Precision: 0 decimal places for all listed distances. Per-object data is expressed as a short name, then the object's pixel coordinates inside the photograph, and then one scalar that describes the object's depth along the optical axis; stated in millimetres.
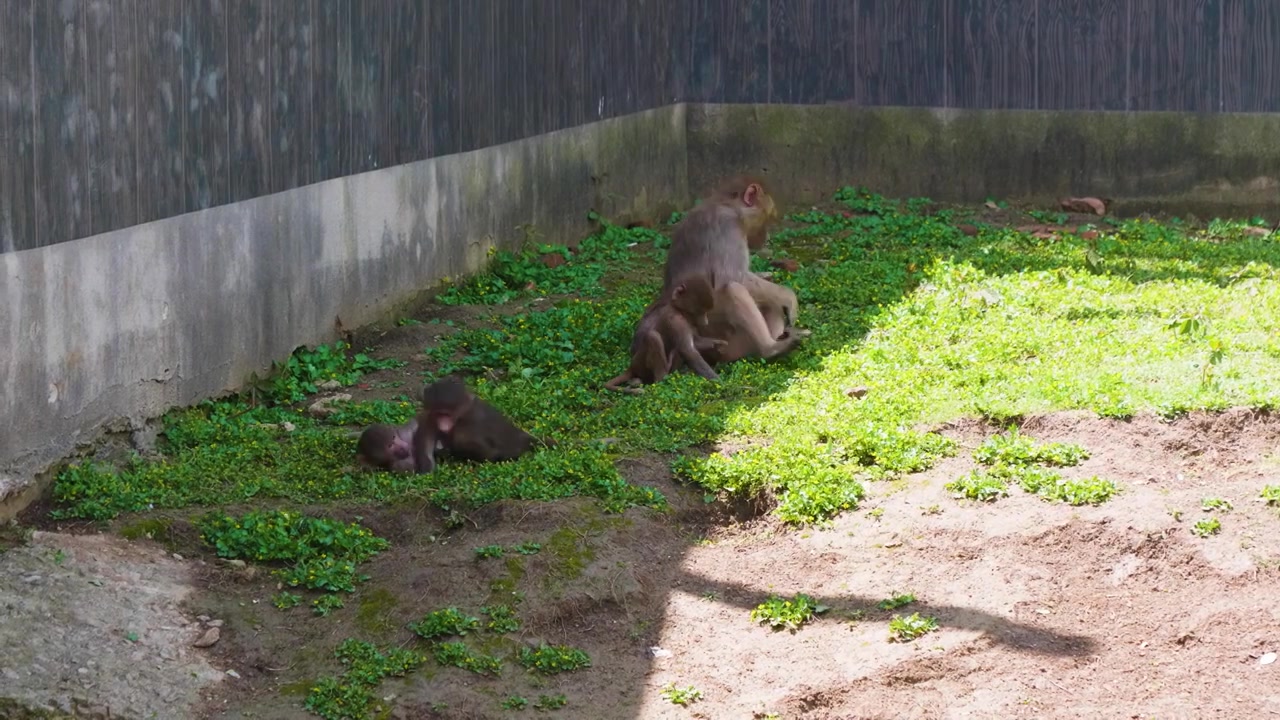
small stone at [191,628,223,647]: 6214
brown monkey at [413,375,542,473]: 7887
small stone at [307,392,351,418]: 9016
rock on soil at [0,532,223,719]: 5707
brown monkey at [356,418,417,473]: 7832
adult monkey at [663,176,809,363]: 9969
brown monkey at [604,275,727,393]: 9516
